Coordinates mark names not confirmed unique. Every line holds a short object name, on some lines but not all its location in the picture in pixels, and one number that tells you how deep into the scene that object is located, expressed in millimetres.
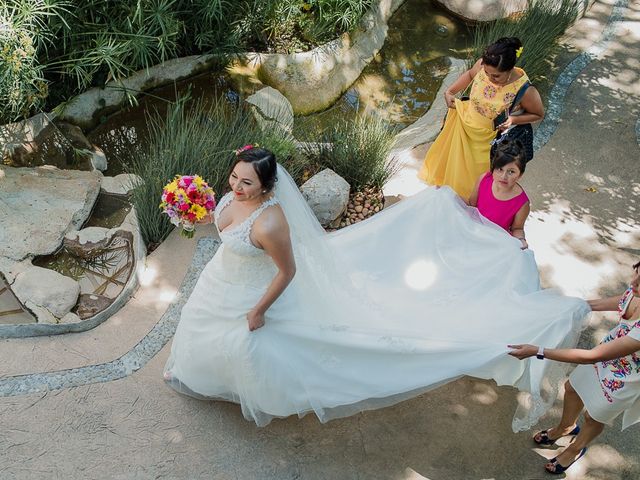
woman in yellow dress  4195
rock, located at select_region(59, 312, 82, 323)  4117
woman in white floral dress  3004
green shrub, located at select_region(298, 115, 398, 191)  5309
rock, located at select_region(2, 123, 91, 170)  5389
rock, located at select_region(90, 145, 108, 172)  5574
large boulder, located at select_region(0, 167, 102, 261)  4539
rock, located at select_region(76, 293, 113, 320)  4238
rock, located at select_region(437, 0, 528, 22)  7925
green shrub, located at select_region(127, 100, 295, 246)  4699
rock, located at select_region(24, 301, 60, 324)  4078
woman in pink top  3809
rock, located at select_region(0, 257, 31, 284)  4293
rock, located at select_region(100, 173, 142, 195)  5199
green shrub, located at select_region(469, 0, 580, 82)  6668
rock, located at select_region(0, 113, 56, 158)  5312
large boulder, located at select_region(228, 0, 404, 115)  6770
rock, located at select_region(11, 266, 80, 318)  4171
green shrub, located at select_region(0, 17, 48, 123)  4992
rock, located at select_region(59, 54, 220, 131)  5914
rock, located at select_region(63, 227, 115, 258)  4625
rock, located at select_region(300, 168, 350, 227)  4941
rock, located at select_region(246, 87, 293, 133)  6102
